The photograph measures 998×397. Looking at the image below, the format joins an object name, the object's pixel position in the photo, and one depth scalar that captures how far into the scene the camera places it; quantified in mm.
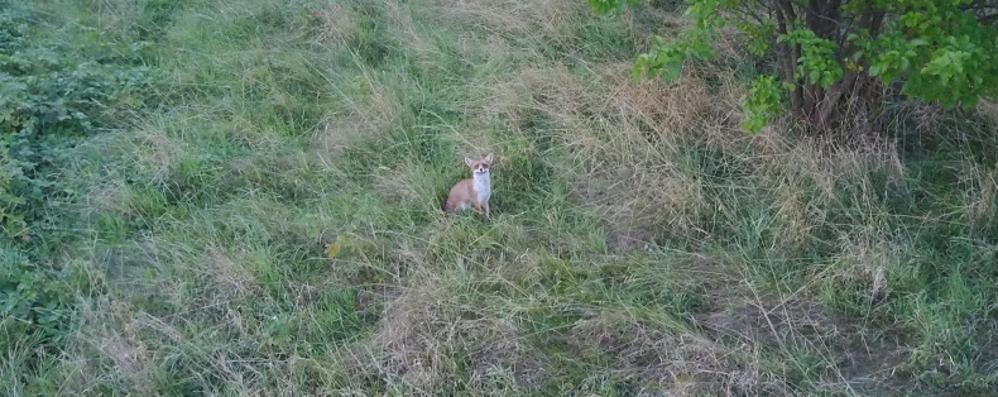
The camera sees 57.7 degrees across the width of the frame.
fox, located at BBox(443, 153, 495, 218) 4211
